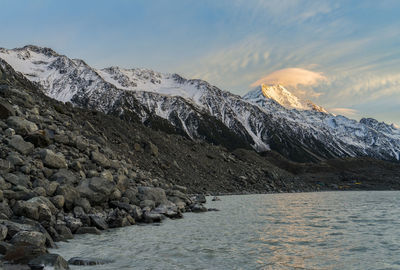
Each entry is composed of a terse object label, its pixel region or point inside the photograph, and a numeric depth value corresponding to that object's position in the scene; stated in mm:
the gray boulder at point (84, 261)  13405
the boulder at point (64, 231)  19058
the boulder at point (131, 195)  30328
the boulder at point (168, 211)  30109
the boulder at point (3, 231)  14586
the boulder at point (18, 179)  22117
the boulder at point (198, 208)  36875
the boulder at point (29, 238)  14266
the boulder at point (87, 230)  20828
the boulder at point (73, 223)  20747
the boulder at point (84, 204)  23984
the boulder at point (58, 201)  22239
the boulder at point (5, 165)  23094
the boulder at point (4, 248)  12967
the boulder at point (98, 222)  22438
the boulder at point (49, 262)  11555
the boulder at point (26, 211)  18623
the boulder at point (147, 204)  30148
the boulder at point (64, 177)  25562
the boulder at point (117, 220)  24219
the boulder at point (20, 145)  26750
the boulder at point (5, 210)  18141
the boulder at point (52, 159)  27138
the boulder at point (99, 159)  33297
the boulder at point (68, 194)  23406
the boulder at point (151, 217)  27047
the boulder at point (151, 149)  71988
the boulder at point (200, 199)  46131
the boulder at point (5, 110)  30688
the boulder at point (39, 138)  29625
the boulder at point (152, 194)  32125
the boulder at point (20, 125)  29953
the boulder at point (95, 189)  25650
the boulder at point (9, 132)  27922
